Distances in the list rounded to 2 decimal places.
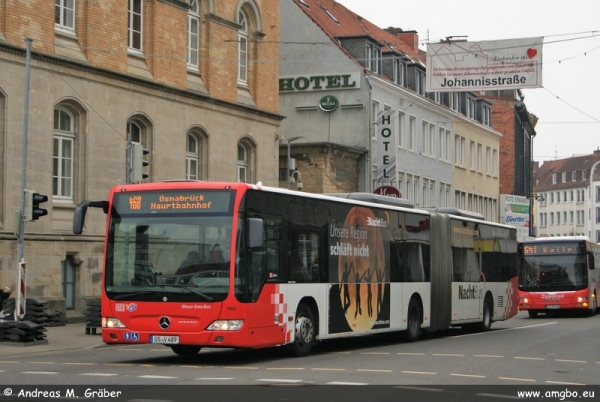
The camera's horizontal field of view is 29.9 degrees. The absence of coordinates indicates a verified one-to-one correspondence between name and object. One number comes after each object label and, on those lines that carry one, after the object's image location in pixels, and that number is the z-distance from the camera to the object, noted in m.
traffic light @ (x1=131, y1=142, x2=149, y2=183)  25.63
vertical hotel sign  53.28
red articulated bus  16.95
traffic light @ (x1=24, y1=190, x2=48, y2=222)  23.39
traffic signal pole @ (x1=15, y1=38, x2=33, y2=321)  22.94
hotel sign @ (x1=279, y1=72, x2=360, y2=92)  54.03
